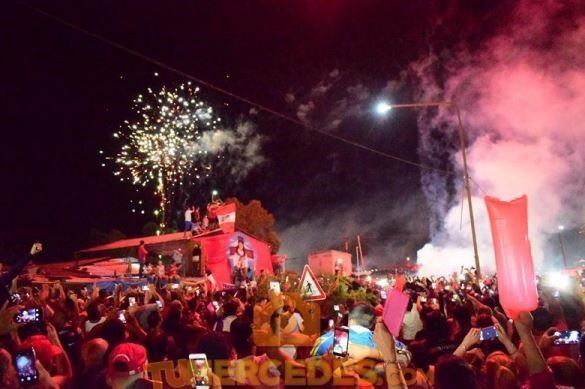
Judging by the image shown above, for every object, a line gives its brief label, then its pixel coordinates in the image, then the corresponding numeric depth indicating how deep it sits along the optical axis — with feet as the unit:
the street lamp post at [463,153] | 53.42
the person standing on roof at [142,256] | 66.50
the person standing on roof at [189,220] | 93.74
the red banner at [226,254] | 82.02
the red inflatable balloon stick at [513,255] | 16.76
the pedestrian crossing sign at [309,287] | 32.53
